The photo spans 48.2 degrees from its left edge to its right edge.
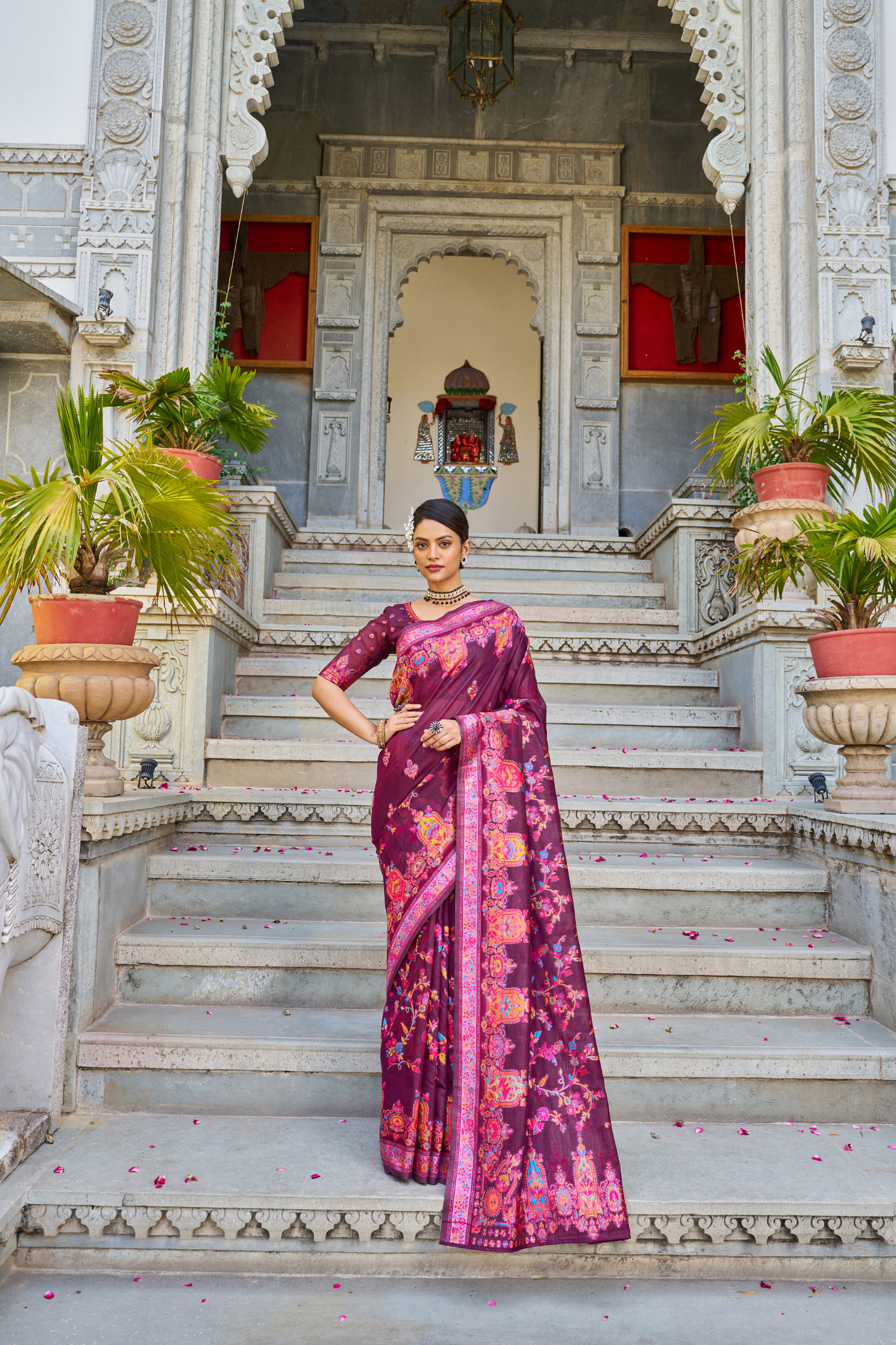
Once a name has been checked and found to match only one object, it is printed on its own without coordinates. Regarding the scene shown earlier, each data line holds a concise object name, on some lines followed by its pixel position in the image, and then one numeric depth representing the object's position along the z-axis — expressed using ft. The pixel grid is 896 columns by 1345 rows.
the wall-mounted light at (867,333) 16.66
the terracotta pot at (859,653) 10.69
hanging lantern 22.44
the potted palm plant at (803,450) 14.26
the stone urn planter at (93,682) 9.98
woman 6.70
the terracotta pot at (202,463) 14.89
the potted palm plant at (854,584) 10.70
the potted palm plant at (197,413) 14.34
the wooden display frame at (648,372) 27.86
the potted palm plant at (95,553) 9.58
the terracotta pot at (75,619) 10.13
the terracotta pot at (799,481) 14.87
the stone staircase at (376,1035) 6.84
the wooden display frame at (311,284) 27.86
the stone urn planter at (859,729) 10.69
